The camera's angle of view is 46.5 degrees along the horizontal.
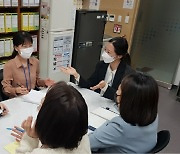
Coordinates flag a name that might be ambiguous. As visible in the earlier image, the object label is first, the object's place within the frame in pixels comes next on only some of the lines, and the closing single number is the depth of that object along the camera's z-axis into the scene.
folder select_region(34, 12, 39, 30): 2.96
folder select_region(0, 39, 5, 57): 2.75
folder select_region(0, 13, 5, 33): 2.64
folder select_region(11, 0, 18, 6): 2.66
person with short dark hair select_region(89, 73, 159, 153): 1.10
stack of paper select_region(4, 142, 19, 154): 1.13
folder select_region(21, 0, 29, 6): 2.76
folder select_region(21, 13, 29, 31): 2.83
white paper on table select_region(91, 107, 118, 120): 1.56
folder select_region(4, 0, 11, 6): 2.61
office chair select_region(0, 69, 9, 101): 1.88
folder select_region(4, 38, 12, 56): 2.80
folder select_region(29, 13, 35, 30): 2.90
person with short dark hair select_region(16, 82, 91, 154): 0.79
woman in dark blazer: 2.08
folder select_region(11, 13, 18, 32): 2.74
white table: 1.25
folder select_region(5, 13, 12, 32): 2.69
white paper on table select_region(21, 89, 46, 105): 1.65
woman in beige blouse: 1.89
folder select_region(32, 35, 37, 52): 3.07
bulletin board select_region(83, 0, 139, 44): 4.04
